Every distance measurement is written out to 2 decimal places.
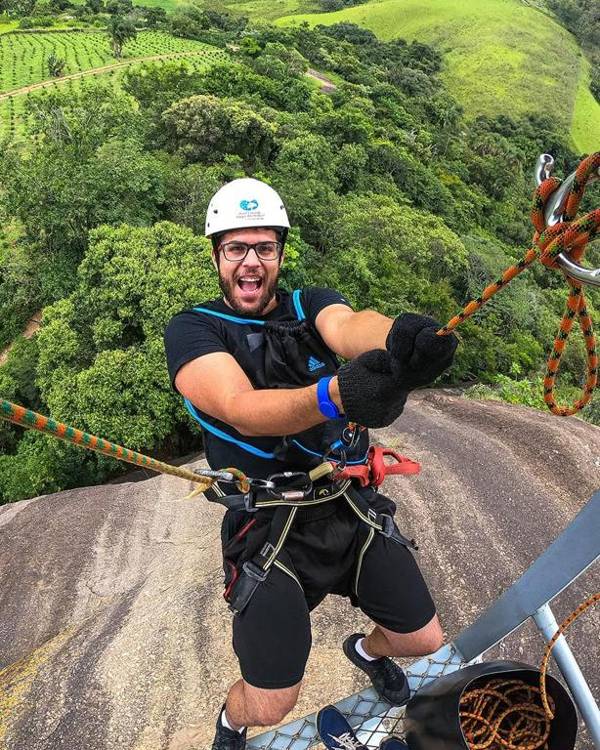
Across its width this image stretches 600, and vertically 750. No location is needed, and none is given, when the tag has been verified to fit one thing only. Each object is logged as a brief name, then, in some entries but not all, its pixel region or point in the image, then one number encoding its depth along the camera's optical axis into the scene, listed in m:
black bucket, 1.92
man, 2.46
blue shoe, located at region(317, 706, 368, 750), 2.74
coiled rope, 1.88
